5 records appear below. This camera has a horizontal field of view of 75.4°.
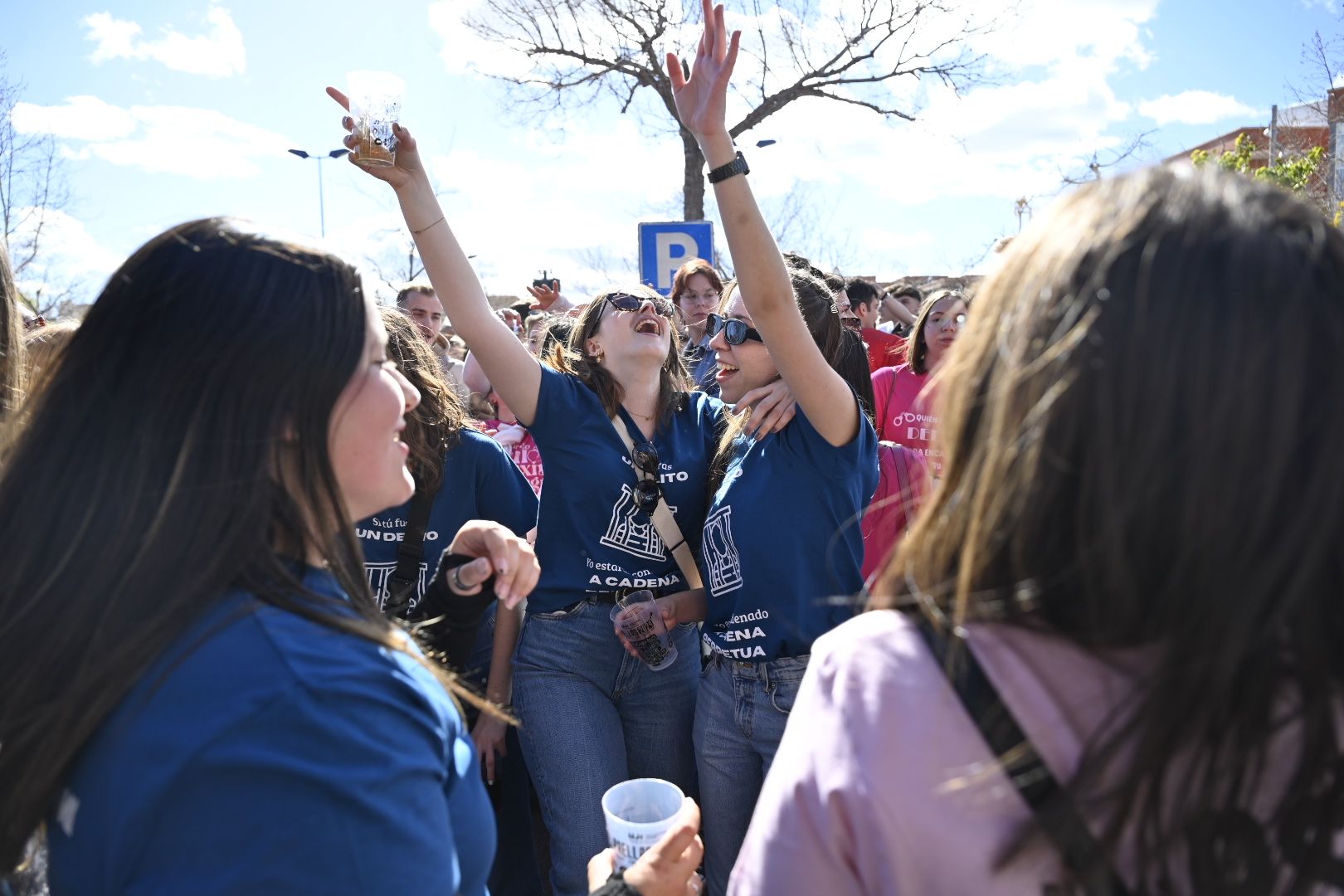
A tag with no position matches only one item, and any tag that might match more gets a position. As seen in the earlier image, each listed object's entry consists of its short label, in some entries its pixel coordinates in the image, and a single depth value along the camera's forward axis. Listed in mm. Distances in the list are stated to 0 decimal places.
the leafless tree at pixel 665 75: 15352
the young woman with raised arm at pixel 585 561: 2730
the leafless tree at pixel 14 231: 8867
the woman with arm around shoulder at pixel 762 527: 2311
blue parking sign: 8125
